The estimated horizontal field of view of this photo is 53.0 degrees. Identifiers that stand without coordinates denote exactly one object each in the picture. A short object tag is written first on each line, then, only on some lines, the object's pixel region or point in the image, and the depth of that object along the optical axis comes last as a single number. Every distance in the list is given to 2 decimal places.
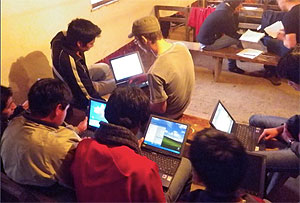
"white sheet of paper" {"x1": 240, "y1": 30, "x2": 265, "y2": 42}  3.61
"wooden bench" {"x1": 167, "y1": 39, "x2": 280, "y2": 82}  3.38
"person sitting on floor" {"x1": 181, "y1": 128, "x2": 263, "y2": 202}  1.10
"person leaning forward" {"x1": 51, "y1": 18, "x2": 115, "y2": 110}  2.32
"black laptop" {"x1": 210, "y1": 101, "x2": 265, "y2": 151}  1.97
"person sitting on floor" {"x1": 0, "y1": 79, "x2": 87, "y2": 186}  1.41
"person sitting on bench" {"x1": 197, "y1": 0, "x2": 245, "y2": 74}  3.58
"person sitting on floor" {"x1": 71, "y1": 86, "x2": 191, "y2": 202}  1.27
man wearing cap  1.96
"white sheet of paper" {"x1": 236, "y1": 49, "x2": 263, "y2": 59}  3.47
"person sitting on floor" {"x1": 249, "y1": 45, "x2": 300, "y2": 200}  1.84
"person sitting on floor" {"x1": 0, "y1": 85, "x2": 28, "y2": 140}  1.83
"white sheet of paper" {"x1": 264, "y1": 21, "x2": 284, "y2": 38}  3.47
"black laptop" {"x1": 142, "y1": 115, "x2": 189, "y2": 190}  1.78
